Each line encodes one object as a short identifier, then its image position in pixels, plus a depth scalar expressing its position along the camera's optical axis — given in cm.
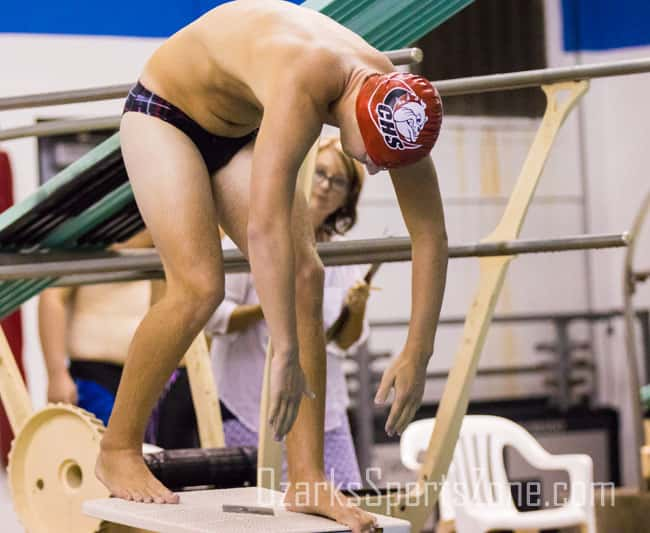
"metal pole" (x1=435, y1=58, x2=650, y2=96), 587
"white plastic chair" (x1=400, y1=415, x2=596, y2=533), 898
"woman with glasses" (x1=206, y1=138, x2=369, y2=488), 698
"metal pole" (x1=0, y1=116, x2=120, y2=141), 655
